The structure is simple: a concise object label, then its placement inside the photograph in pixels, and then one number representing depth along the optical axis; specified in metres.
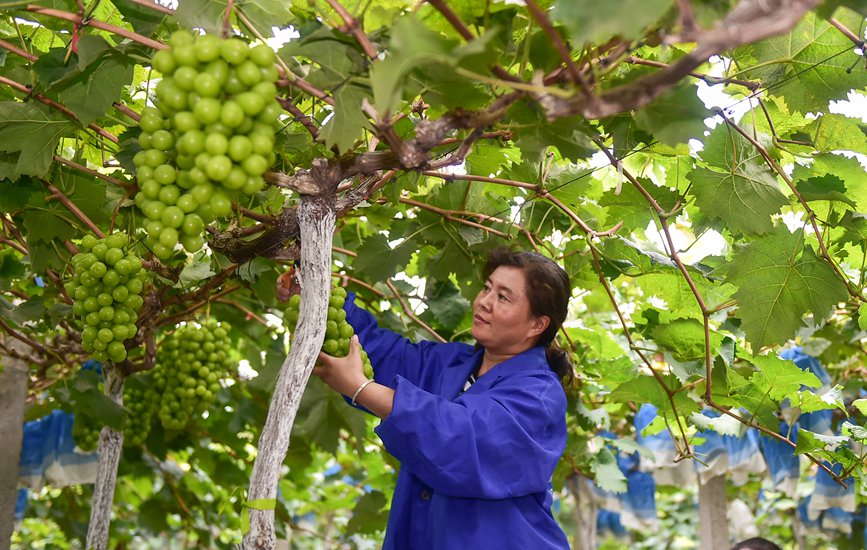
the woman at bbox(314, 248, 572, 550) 1.65
